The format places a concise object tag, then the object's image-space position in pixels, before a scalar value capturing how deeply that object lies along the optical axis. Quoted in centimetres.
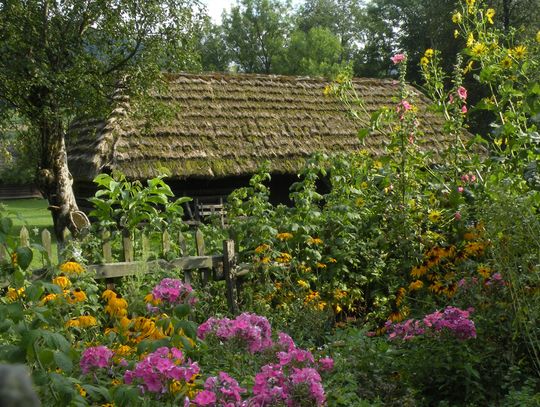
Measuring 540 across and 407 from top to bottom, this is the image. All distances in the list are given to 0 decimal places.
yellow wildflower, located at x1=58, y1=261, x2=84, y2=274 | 409
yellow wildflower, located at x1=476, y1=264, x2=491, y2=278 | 410
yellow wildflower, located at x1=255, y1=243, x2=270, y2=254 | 527
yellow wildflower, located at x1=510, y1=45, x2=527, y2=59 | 507
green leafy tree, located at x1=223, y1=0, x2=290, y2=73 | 4044
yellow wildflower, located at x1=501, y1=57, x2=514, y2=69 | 509
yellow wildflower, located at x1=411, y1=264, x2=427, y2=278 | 486
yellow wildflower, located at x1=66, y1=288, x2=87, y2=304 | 356
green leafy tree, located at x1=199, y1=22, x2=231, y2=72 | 4191
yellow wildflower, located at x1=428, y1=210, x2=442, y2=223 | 525
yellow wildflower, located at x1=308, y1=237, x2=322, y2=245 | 539
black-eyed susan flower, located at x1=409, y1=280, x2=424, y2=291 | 479
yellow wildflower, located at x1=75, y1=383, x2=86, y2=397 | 241
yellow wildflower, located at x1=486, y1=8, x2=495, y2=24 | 541
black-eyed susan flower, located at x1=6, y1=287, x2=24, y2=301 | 313
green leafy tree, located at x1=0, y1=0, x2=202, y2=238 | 937
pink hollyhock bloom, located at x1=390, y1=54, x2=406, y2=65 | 616
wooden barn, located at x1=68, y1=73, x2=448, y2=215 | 1260
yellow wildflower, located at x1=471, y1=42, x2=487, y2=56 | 520
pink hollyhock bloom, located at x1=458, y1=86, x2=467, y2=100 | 580
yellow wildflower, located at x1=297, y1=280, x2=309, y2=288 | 520
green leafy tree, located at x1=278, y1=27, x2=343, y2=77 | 3941
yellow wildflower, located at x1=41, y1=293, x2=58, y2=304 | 317
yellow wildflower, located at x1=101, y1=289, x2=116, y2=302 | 355
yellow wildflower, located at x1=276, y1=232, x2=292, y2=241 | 538
